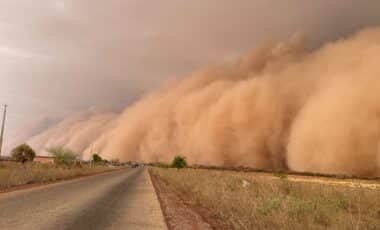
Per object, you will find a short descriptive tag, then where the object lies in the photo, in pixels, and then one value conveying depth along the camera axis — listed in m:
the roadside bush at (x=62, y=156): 72.44
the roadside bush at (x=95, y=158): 168.64
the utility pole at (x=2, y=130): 43.97
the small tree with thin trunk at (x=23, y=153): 99.12
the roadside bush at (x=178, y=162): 107.62
